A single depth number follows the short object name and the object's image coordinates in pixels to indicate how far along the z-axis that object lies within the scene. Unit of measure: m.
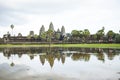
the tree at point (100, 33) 59.60
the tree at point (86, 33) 63.01
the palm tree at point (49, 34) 66.13
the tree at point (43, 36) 66.14
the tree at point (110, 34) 60.91
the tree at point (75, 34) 64.58
